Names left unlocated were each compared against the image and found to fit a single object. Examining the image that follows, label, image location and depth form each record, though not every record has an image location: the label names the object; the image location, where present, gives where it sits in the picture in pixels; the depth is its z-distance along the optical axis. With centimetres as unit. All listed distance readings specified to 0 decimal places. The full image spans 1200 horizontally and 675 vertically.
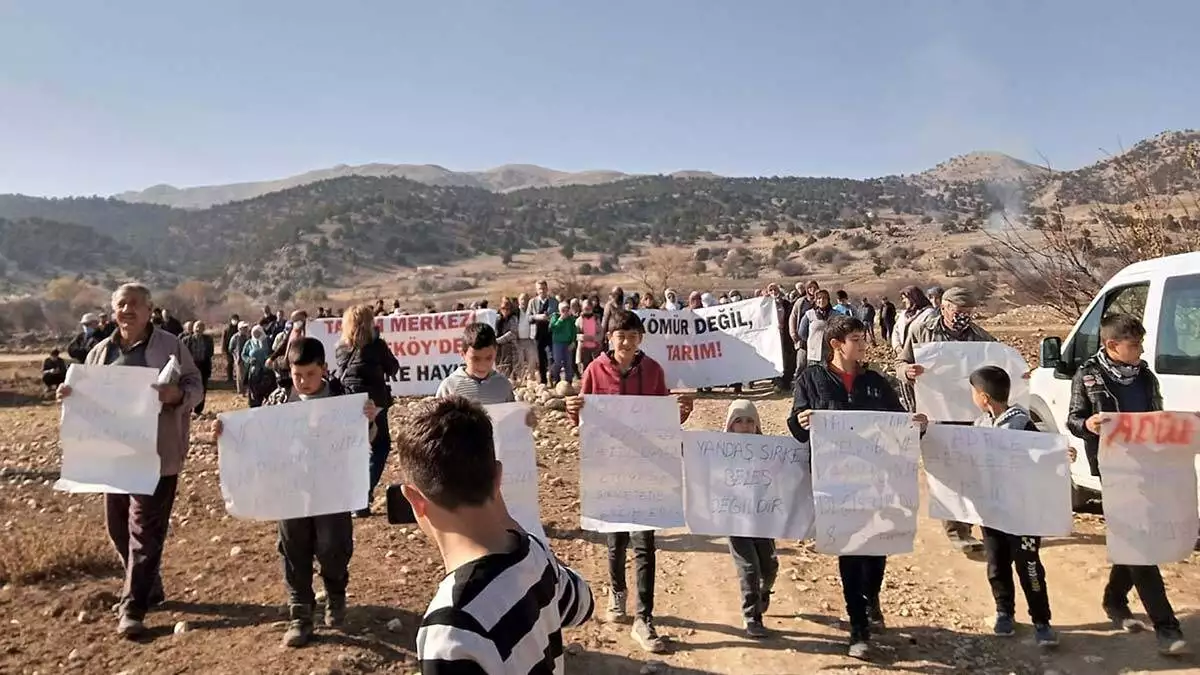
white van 526
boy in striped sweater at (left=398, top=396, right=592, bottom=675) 174
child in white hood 484
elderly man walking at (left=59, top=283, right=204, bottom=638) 470
